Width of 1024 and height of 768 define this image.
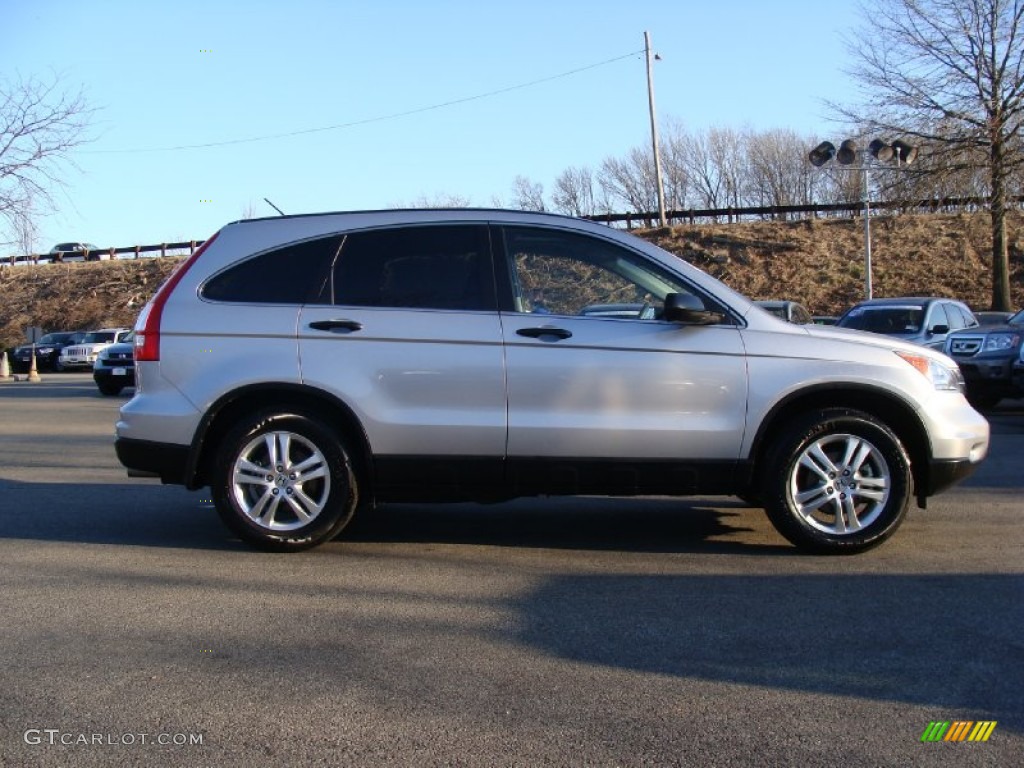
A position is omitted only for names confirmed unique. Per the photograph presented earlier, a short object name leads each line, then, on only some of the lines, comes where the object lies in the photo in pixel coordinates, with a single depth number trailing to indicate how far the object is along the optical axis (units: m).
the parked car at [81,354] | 35.62
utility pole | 37.75
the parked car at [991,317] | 19.35
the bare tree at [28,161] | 21.55
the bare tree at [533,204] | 58.46
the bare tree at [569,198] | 63.96
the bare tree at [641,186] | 64.19
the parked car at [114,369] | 20.83
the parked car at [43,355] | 39.41
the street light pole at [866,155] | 22.79
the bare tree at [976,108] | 26.70
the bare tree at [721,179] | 65.31
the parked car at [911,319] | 14.87
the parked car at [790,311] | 15.77
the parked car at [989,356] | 13.64
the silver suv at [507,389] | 5.87
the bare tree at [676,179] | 64.75
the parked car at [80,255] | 57.78
